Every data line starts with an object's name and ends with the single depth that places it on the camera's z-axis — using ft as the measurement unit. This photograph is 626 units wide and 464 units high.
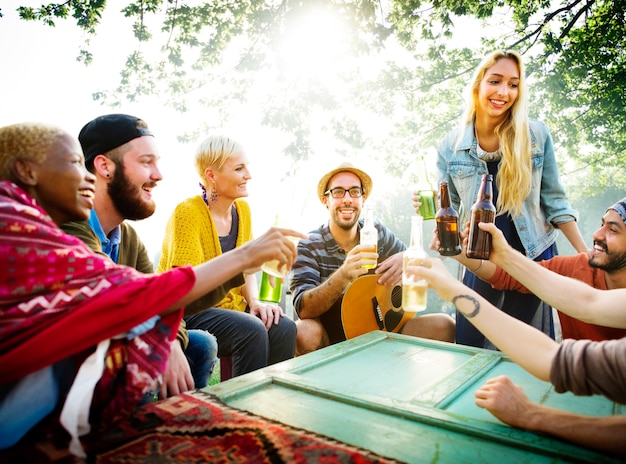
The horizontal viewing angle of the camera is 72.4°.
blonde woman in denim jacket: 10.43
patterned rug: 3.92
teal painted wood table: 4.40
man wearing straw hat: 11.11
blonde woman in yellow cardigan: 9.57
